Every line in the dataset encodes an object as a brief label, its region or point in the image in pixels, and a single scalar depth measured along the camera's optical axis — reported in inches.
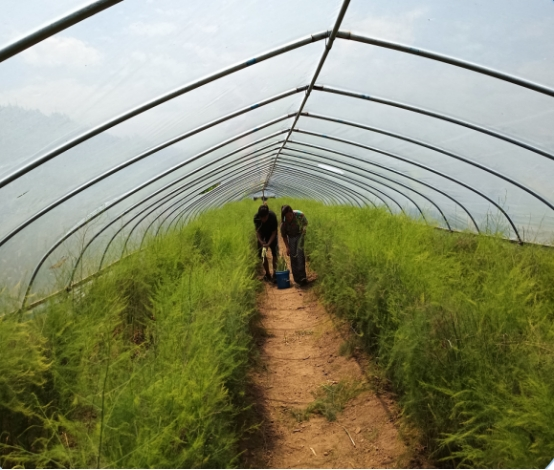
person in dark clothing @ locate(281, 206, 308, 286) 306.4
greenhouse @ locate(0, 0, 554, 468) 99.7
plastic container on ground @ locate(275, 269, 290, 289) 316.5
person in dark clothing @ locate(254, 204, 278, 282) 312.7
